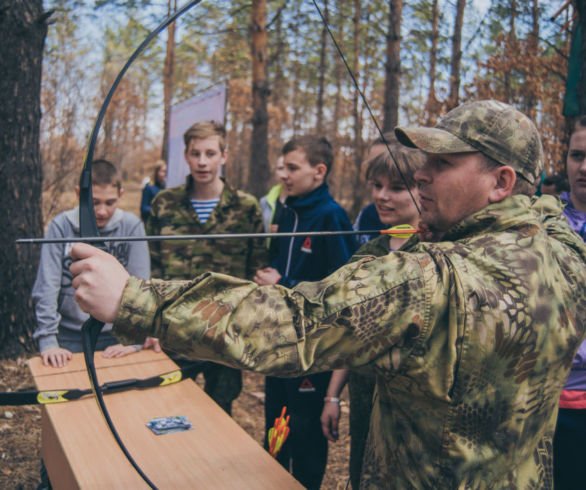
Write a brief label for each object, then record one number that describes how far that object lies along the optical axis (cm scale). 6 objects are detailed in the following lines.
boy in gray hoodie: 248
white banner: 589
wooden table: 153
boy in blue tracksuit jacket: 249
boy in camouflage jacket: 298
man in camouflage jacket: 95
